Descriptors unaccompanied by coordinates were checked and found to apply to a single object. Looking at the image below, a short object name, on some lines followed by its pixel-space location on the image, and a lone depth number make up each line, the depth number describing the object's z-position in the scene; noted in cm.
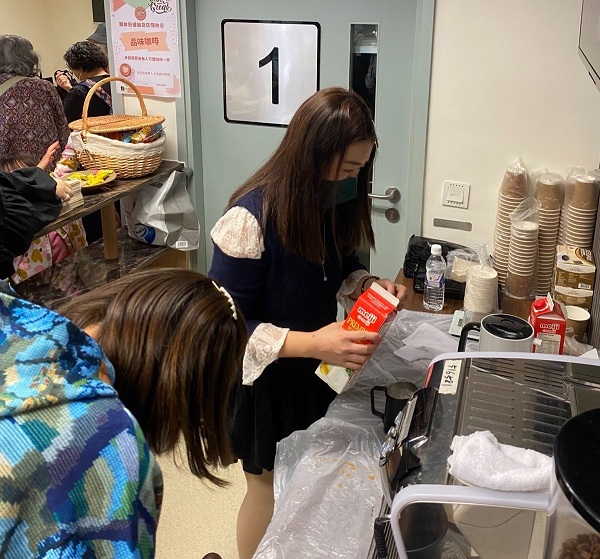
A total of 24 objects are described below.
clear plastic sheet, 113
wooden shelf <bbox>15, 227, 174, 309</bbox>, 263
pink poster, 265
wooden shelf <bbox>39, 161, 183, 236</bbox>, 237
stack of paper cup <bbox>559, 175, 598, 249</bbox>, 194
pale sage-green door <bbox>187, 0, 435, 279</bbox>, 230
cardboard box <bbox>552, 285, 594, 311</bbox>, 175
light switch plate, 227
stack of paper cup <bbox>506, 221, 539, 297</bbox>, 197
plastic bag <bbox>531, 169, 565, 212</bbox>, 203
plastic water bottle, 192
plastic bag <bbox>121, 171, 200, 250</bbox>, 283
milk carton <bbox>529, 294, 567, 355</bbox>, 139
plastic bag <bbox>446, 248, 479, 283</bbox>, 206
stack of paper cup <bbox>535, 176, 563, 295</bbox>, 203
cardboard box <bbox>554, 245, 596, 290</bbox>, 176
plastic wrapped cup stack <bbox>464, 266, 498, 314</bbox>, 183
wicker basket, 263
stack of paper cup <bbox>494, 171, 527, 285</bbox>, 212
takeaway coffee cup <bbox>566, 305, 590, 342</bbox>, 166
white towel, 79
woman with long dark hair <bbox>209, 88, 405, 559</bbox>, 143
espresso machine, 83
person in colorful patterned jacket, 68
